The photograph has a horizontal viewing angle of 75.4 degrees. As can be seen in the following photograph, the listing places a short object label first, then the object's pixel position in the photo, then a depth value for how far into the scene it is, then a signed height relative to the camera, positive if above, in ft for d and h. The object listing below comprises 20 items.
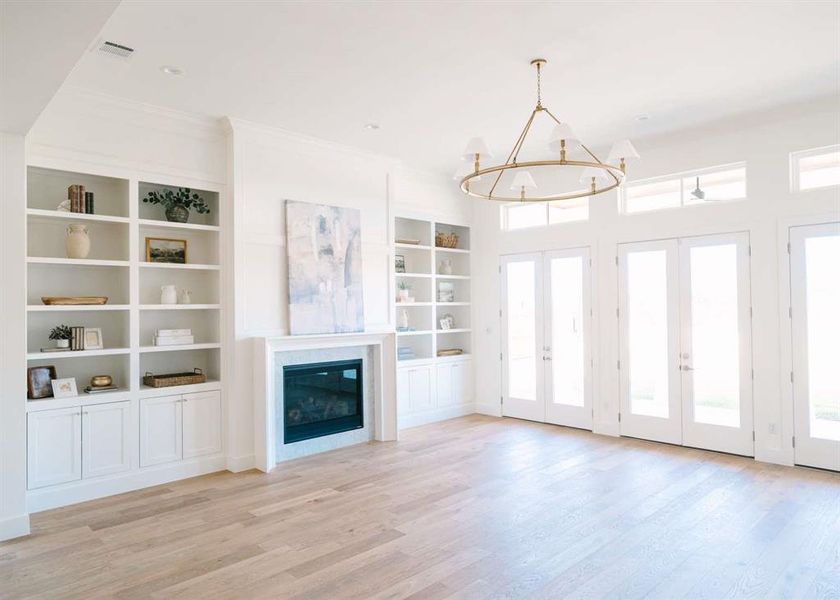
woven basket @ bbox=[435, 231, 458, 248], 24.93 +3.14
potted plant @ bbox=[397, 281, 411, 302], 23.77 +0.86
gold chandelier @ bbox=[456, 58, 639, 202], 11.12 +3.47
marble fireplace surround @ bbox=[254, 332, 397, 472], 16.94 -2.19
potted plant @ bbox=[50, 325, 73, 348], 14.48 -0.59
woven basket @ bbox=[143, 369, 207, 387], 15.85 -2.00
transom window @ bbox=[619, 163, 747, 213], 18.35 +4.11
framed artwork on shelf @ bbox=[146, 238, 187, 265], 16.60 +1.91
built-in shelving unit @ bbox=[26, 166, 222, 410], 14.78 +0.98
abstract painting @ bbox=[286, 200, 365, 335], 18.49 +1.45
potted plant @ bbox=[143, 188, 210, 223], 16.60 +3.40
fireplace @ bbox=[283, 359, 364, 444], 18.30 -3.18
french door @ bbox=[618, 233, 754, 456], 18.03 -1.33
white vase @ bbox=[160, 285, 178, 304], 16.31 +0.53
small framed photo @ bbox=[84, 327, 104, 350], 14.85 -0.72
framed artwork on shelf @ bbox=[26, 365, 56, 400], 13.92 -1.79
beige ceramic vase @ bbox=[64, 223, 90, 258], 14.60 +1.92
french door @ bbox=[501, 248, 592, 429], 21.84 -1.30
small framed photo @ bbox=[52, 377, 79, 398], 14.14 -1.95
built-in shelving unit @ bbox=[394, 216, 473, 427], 23.22 -0.73
